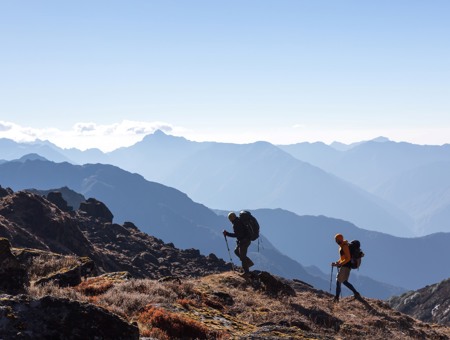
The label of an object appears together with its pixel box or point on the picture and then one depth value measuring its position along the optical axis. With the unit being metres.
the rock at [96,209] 90.06
